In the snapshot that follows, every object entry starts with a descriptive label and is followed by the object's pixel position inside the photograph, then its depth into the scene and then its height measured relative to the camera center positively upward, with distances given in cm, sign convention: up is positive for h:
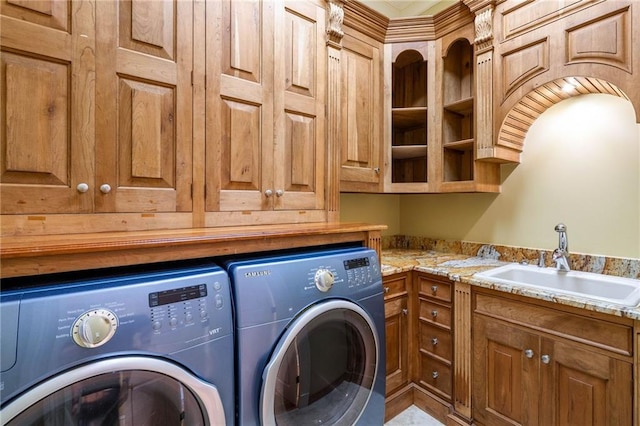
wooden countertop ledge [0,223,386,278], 78 -11
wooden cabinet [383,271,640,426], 125 -72
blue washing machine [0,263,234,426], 69 -35
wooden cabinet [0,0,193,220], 97 +36
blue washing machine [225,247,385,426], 101 -47
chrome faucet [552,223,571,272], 173 -23
